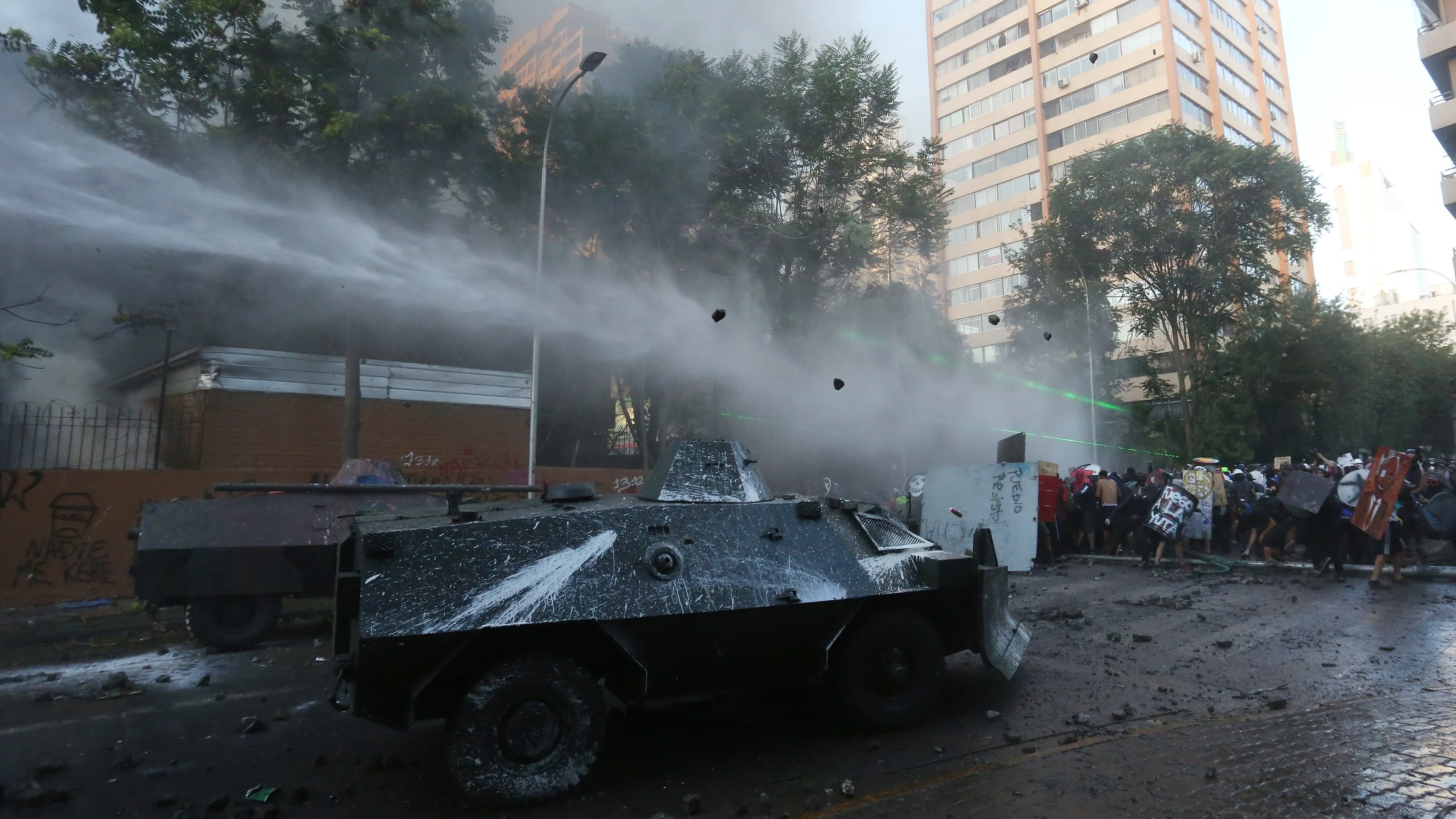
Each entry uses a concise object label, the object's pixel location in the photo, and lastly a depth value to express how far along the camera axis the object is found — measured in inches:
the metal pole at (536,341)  595.8
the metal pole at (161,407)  561.6
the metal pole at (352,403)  618.2
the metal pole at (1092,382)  1136.3
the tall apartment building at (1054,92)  1855.3
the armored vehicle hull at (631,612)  173.2
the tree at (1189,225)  1148.5
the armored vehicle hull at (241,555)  325.1
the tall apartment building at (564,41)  1098.1
